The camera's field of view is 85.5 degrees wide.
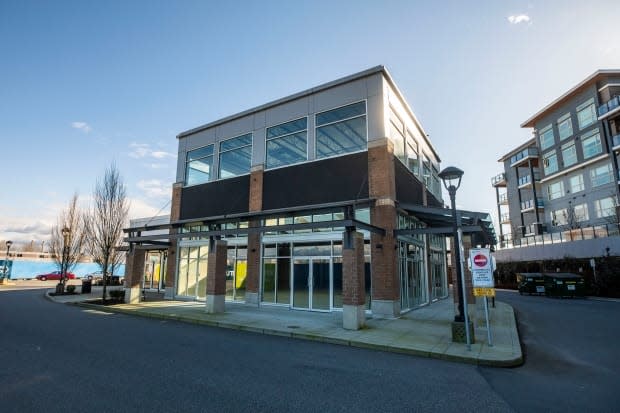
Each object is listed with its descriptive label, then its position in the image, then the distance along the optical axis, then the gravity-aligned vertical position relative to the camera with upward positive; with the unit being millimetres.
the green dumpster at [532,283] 26375 -1288
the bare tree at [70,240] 23709 +2113
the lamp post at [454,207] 8820 +1571
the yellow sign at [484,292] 8320 -609
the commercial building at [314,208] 13125 +2739
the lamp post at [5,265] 31289 +142
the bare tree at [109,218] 18734 +2762
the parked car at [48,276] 42625 -1148
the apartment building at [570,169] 33438 +11483
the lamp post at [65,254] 23062 +904
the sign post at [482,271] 8414 -95
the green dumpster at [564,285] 23453 -1251
